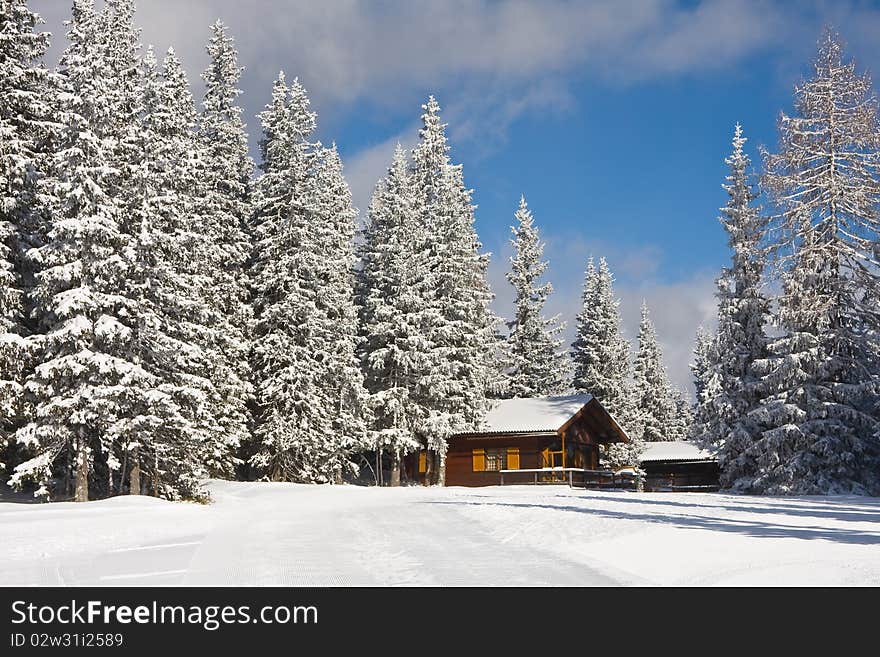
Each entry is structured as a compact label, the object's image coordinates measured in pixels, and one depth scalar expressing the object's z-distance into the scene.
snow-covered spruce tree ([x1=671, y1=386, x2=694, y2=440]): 88.75
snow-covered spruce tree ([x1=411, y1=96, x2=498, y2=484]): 45.00
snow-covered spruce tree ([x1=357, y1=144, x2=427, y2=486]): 44.16
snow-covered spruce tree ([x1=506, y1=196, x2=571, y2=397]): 58.81
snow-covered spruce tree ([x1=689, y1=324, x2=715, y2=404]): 77.86
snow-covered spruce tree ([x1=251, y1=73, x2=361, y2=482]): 38.94
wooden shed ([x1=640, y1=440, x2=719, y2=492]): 59.00
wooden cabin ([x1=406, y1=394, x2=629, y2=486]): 45.19
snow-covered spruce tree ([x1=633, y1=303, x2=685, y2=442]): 74.12
